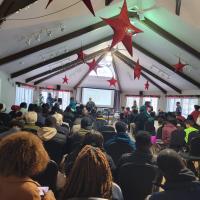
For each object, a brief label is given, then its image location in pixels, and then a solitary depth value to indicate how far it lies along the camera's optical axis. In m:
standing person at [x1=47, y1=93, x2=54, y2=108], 10.34
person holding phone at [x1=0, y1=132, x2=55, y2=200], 1.05
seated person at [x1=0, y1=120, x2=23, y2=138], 2.88
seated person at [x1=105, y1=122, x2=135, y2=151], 2.86
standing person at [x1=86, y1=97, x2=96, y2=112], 9.34
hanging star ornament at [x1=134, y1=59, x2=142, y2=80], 6.63
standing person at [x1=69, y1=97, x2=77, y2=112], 8.08
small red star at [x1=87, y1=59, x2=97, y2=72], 7.34
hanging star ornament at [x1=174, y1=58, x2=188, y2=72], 6.39
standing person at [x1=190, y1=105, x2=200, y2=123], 6.20
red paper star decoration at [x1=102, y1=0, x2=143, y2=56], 3.61
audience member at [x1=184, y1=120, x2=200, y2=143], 4.25
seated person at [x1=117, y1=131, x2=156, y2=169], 2.13
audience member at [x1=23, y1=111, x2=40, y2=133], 3.22
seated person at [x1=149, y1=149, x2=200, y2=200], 1.28
